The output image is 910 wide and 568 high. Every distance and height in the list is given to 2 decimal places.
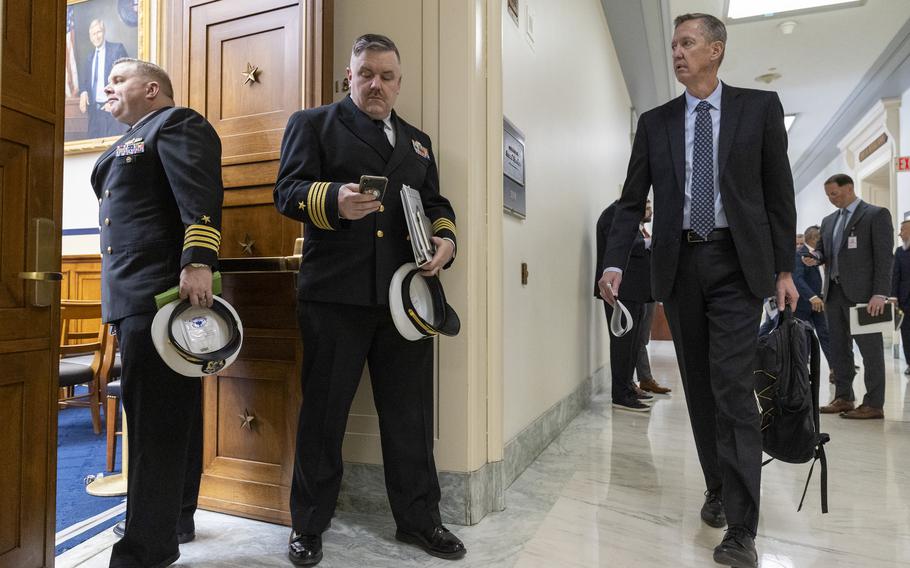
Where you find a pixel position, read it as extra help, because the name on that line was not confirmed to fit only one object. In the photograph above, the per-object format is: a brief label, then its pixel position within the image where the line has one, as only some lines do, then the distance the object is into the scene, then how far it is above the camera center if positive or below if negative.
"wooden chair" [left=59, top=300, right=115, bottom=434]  3.00 -0.39
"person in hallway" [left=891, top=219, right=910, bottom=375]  4.98 +0.08
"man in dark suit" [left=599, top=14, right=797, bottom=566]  1.78 +0.15
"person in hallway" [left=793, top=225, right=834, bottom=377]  5.04 -0.06
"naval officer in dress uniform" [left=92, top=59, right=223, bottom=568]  1.61 +0.05
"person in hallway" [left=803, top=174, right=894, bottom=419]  3.73 +0.09
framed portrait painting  3.99 +1.61
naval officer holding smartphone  1.77 -0.05
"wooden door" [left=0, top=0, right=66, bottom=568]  1.34 +0.06
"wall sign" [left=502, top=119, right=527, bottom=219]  2.36 +0.50
